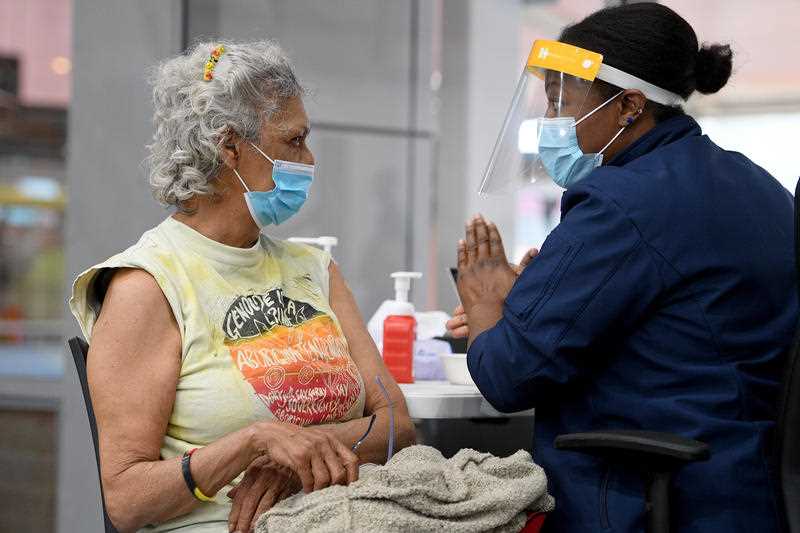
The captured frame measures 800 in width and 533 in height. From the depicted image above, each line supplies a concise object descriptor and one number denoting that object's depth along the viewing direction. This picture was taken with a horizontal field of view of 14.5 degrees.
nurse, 4.45
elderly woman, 4.44
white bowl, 4.82
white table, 4.69
